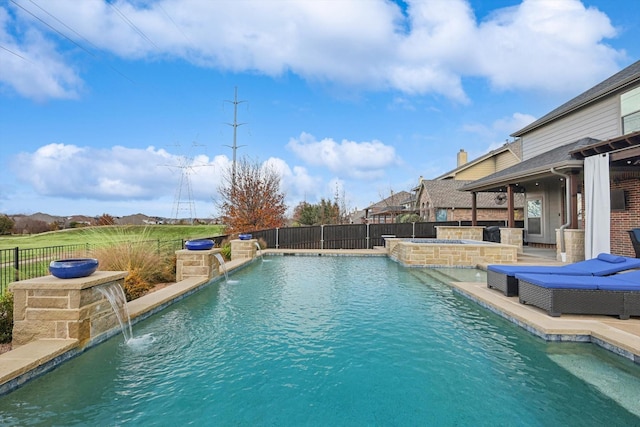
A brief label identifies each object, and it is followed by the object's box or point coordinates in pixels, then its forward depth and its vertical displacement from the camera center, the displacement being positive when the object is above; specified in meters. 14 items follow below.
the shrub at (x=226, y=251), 12.22 -1.08
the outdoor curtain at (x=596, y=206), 9.06 +0.42
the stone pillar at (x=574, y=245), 10.20 -0.71
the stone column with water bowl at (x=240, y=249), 12.68 -1.03
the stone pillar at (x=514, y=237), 12.60 -0.58
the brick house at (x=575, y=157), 9.81 +1.94
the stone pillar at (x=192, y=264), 8.34 -1.04
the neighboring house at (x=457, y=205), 25.02 +1.17
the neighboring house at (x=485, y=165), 26.14 +4.47
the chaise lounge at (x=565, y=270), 5.77 -0.88
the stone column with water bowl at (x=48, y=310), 3.92 -1.02
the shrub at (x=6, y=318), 4.25 -1.23
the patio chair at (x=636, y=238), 8.76 -0.43
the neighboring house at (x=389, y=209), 31.91 +1.28
